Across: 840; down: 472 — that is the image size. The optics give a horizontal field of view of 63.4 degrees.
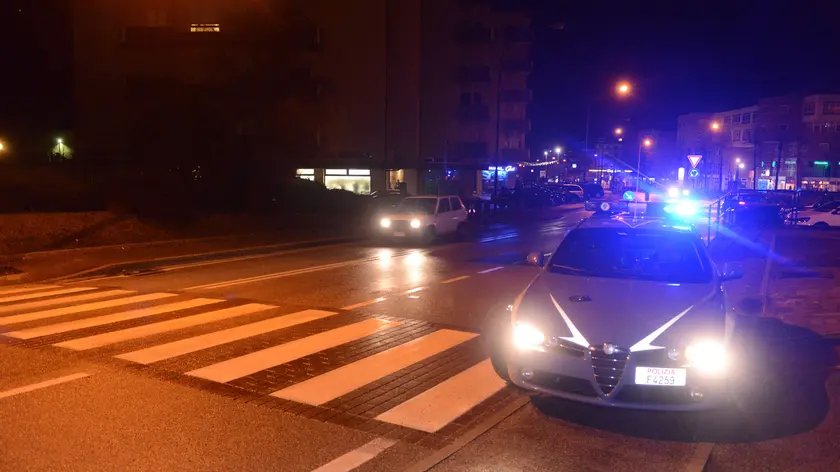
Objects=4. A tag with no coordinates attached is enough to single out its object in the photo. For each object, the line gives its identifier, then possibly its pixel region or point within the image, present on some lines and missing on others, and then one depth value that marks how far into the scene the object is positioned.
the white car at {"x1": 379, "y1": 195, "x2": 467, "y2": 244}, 22.14
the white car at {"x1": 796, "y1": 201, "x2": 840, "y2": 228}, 31.33
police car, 5.32
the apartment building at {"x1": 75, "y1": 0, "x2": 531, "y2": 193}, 26.91
